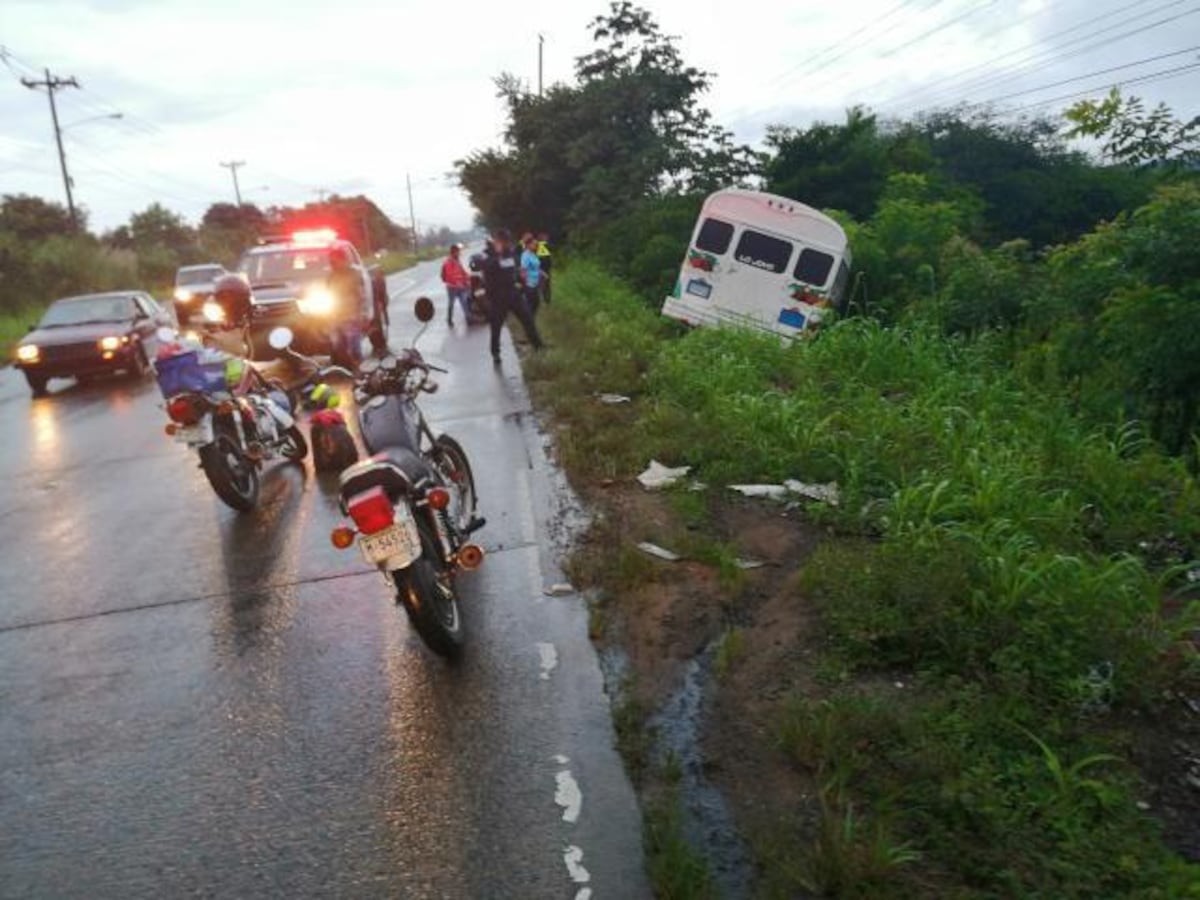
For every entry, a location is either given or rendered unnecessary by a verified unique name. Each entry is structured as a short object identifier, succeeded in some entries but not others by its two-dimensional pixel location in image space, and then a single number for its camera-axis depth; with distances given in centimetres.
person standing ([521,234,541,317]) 1644
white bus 1386
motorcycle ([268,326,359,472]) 652
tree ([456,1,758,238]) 2688
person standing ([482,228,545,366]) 1248
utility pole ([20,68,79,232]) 3791
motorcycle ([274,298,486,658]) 387
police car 1271
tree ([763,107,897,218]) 2492
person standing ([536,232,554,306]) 1878
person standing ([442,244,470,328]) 1867
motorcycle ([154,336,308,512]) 652
